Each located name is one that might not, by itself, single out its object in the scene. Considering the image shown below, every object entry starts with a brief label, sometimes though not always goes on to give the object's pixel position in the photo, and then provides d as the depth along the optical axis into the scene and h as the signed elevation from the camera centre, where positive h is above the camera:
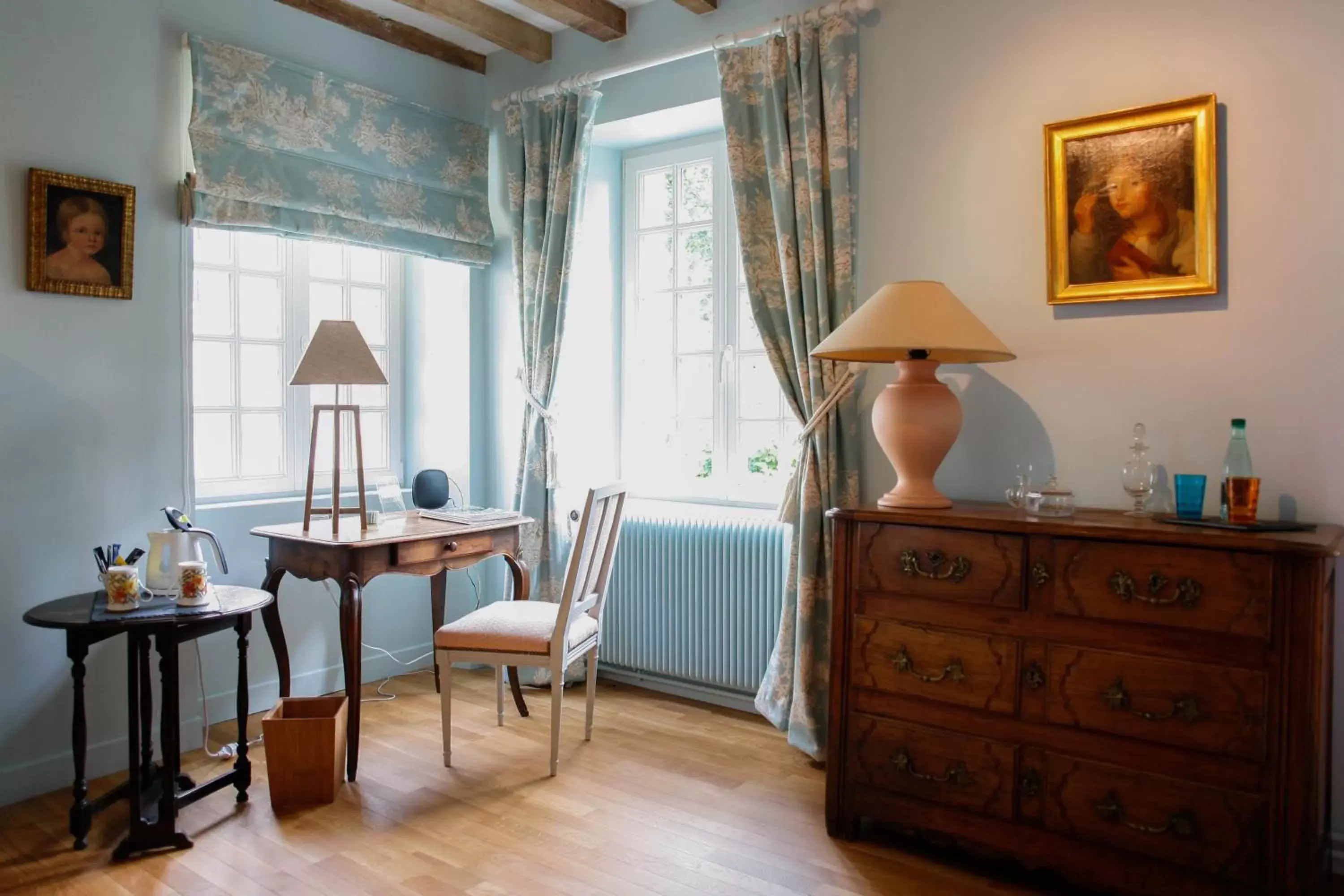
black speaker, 3.61 -0.23
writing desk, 2.93 -0.42
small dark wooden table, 2.39 -0.75
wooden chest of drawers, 1.97 -0.61
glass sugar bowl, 2.41 -0.18
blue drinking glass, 2.31 -0.15
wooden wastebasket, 2.70 -0.96
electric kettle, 2.59 -0.36
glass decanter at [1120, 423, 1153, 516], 2.44 -0.12
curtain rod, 3.03 +1.41
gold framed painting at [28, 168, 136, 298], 2.79 +0.60
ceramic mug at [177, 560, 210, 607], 2.53 -0.42
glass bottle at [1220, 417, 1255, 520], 2.23 -0.05
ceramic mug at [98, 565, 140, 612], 2.44 -0.42
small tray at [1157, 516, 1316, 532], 2.14 -0.21
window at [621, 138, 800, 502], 3.78 +0.34
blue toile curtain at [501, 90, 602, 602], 3.84 +0.63
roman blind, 3.20 +1.03
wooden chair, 2.97 -0.65
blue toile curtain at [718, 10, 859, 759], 3.04 +0.46
